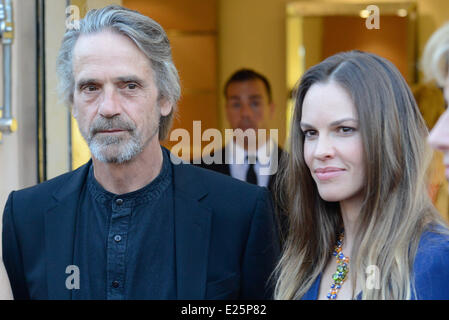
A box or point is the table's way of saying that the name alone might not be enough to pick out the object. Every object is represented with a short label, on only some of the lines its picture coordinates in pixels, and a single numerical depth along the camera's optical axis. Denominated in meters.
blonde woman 1.64
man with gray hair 1.98
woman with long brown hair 1.76
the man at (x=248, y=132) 2.89
